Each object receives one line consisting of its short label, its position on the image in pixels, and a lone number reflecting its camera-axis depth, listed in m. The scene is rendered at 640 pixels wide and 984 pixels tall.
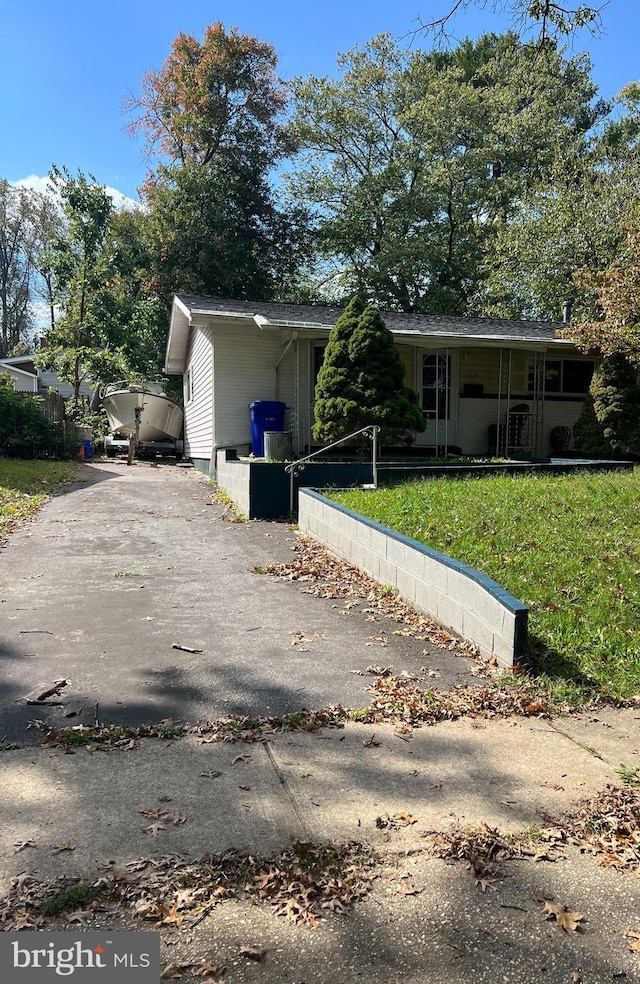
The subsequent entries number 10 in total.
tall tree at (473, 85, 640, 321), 21.27
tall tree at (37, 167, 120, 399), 23.14
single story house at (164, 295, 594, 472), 14.67
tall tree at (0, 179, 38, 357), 44.09
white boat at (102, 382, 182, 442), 20.81
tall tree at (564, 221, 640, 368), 13.97
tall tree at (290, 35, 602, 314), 29.03
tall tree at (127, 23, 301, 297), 27.20
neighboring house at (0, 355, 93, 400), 39.31
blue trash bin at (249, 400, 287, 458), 14.37
